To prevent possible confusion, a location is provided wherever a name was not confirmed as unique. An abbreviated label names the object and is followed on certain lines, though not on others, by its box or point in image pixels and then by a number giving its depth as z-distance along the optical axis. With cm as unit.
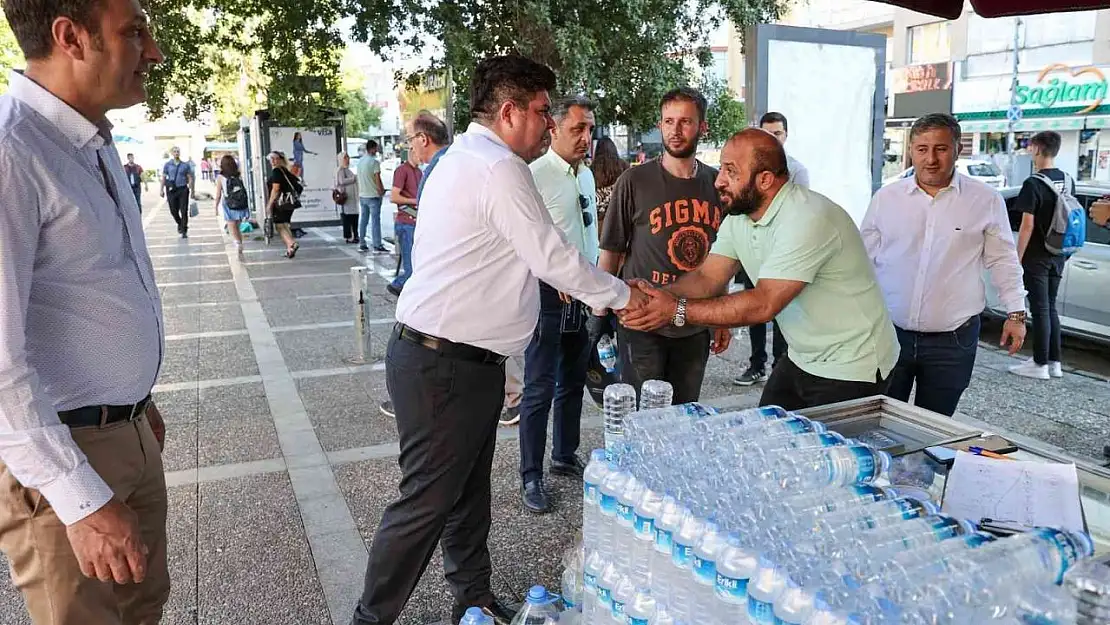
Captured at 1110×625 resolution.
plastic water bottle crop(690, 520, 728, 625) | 159
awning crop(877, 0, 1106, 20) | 348
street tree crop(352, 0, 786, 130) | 1179
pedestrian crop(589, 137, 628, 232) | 561
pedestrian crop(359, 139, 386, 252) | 1457
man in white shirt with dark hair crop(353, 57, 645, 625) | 266
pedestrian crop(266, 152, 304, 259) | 1479
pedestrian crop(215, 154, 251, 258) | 1497
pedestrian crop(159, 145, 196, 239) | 1917
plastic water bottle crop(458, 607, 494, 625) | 219
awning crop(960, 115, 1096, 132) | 2922
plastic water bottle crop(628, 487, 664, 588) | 175
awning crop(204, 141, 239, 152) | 3481
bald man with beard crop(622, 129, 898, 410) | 294
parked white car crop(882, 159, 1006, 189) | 2288
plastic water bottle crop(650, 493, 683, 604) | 169
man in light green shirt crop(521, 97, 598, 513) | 429
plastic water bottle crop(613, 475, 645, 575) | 181
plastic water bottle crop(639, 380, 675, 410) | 282
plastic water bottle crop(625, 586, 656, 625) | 178
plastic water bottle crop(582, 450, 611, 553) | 195
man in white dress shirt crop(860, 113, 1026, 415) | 389
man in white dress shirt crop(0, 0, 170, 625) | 176
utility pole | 2888
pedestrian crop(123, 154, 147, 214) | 2247
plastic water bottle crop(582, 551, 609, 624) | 194
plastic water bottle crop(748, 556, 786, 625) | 148
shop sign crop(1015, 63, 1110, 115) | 2903
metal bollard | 725
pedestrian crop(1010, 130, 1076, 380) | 673
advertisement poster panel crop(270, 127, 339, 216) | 1712
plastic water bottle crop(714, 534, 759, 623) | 152
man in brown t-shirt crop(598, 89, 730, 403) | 417
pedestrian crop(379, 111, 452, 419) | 694
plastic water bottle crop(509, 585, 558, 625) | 230
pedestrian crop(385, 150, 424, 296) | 955
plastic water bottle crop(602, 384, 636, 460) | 275
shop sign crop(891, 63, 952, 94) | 3550
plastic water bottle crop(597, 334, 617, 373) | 489
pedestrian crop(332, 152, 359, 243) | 1631
